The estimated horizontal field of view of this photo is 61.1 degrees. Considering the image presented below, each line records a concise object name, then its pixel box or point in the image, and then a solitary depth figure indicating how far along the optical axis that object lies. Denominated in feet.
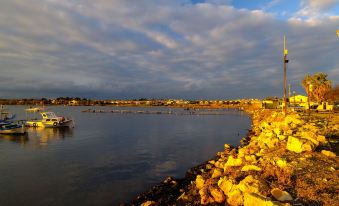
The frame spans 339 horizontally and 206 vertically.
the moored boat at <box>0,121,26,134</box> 148.05
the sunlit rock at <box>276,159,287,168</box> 37.17
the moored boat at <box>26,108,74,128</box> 185.78
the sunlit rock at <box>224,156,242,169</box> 47.58
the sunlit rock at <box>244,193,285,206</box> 23.21
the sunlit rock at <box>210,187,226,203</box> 32.13
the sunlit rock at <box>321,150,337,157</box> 41.68
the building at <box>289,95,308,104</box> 283.77
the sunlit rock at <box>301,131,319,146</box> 45.88
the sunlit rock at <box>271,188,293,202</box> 26.04
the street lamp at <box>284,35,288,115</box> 95.15
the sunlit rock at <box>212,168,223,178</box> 44.33
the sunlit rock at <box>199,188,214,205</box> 33.05
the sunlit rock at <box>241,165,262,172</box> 38.18
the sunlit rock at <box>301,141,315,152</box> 43.52
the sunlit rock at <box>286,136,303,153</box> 44.47
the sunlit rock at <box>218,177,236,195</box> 32.30
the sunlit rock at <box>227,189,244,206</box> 29.09
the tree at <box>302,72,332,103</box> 213.25
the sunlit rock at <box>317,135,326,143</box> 49.94
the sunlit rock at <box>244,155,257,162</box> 45.30
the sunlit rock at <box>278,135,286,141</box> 57.00
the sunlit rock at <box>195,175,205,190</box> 41.24
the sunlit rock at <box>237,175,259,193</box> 28.68
